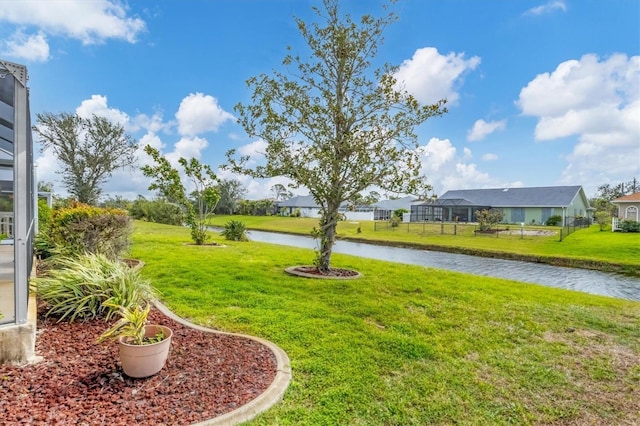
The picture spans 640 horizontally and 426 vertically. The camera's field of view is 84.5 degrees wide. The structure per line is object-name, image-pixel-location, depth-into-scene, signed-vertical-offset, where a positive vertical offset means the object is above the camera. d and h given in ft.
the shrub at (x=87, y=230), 19.13 -1.08
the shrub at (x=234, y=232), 54.03 -3.12
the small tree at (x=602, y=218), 80.33 -1.26
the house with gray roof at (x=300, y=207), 170.50 +2.45
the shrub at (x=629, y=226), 71.36 -2.71
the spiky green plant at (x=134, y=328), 9.34 -3.14
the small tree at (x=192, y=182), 37.97 +3.29
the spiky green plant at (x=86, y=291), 12.94 -3.00
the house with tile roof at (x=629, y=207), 81.15 +1.33
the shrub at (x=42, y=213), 34.45 -0.19
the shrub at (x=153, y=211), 106.10 +0.14
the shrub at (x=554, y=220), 98.78 -2.14
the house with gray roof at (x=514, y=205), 103.55 +2.40
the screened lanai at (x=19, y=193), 9.39 +0.50
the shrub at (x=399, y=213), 110.60 -0.29
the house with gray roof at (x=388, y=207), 143.02 +2.11
